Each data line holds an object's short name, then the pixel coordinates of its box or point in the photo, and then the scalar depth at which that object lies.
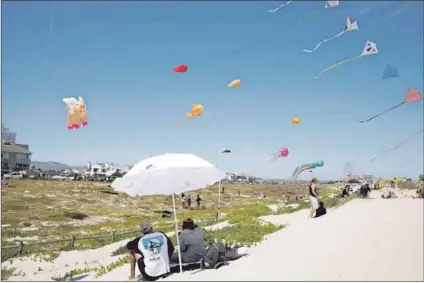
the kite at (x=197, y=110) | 13.39
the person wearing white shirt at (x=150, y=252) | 6.81
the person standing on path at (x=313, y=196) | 13.32
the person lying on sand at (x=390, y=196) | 28.33
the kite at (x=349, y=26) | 9.61
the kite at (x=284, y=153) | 17.91
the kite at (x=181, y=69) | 10.99
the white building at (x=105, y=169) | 78.31
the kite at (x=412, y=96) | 9.13
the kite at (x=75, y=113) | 10.19
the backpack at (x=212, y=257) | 7.30
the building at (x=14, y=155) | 52.22
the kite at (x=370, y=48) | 9.64
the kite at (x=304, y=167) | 19.72
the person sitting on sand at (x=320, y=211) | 14.70
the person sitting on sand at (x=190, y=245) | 7.39
